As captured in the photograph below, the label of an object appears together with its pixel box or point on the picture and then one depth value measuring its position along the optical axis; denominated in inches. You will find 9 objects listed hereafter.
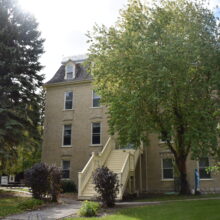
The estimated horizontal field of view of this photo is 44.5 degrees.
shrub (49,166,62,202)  616.1
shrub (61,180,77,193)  924.3
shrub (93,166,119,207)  533.6
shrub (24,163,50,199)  604.1
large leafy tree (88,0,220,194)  581.9
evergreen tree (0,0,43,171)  758.5
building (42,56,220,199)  872.3
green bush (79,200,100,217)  443.2
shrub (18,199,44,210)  512.7
